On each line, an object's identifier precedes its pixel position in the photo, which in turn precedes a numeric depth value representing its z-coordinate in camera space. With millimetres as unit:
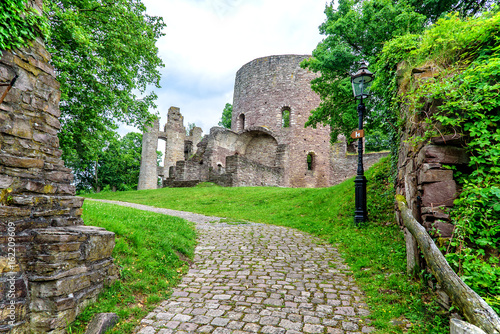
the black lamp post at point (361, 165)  6652
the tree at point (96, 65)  7156
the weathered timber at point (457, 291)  2068
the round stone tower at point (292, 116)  23672
